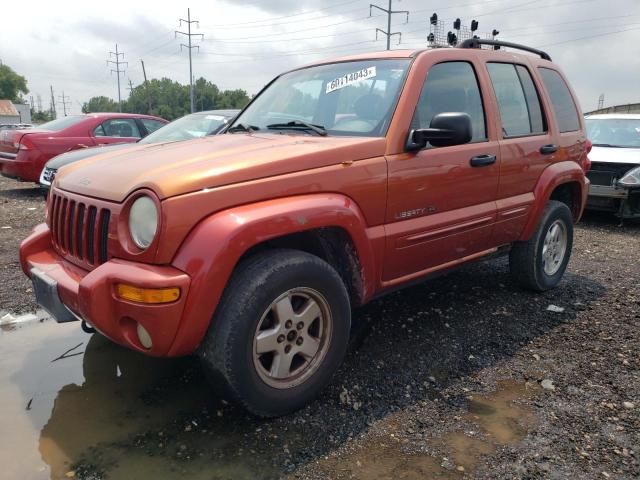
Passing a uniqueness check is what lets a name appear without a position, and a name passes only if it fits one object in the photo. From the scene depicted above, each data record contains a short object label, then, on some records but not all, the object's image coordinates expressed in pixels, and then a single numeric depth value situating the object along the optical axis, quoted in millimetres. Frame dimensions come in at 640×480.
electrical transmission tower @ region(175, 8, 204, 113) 50003
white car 7246
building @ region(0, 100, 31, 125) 73938
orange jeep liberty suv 2264
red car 8852
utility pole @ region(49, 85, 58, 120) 110788
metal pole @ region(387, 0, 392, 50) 40406
